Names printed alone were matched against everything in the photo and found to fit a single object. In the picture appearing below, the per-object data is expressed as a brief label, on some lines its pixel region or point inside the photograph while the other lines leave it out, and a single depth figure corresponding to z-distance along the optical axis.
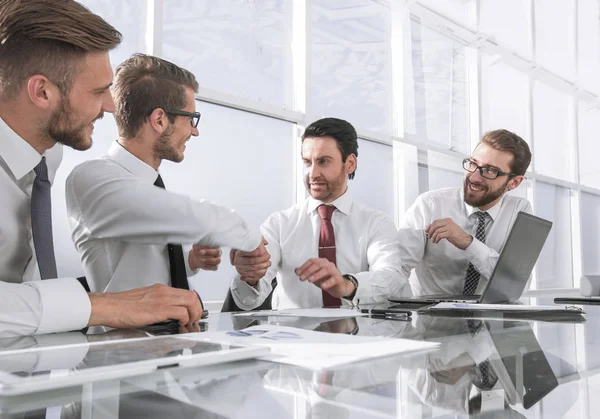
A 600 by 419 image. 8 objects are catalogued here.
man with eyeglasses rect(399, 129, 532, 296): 2.91
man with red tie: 2.37
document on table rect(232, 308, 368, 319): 1.47
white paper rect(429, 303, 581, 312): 1.54
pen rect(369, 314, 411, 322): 1.40
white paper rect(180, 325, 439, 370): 0.74
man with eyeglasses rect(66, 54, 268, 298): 1.55
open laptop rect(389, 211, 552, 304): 1.72
